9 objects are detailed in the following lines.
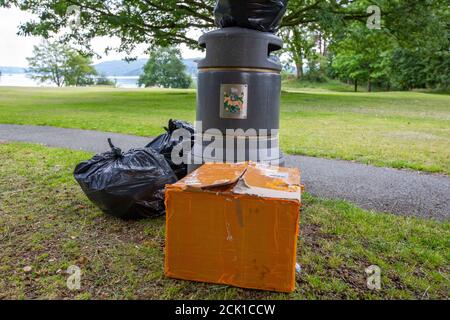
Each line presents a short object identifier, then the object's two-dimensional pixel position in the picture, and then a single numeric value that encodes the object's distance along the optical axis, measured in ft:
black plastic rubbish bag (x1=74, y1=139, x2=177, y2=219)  10.11
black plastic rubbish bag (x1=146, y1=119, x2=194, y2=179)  12.64
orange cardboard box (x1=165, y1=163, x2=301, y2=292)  7.06
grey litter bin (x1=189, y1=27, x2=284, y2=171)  10.26
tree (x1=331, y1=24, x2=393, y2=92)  46.11
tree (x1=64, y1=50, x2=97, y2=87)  222.07
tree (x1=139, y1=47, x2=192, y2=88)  239.09
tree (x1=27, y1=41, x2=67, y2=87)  227.40
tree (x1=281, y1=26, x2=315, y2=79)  58.64
